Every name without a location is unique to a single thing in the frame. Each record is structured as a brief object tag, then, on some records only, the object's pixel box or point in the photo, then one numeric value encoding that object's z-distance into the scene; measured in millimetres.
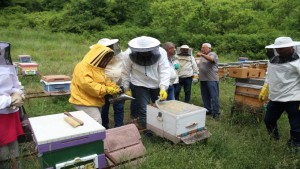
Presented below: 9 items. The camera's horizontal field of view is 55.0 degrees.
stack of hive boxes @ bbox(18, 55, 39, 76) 7824
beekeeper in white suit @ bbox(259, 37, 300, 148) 3980
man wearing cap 5973
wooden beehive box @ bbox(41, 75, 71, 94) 5766
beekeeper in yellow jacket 3451
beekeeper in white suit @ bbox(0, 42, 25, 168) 2631
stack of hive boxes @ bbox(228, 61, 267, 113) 5234
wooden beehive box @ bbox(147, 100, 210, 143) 3490
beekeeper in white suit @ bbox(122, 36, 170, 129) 4059
